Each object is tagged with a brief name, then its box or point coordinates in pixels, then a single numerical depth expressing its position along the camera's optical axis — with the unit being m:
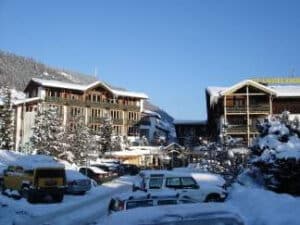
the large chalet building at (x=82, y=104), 79.62
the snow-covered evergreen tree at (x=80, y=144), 61.19
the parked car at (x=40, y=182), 29.19
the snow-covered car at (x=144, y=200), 15.62
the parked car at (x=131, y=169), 60.68
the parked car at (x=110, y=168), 55.81
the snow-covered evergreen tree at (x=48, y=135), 59.00
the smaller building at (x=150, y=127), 94.44
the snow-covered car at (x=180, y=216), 7.84
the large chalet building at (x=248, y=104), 65.69
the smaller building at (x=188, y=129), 77.53
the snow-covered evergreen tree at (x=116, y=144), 75.78
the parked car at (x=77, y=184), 34.09
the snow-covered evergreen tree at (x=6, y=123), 62.41
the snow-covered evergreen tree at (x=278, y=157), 26.52
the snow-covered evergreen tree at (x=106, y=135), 76.12
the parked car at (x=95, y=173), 49.12
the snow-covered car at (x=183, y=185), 23.83
